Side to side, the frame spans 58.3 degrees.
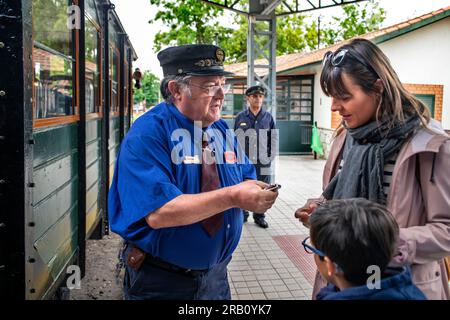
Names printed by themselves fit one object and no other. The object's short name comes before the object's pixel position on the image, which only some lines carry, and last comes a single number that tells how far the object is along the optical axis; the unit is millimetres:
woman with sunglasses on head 1546
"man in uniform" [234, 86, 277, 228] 6242
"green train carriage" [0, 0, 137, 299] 1972
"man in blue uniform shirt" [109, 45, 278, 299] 1644
